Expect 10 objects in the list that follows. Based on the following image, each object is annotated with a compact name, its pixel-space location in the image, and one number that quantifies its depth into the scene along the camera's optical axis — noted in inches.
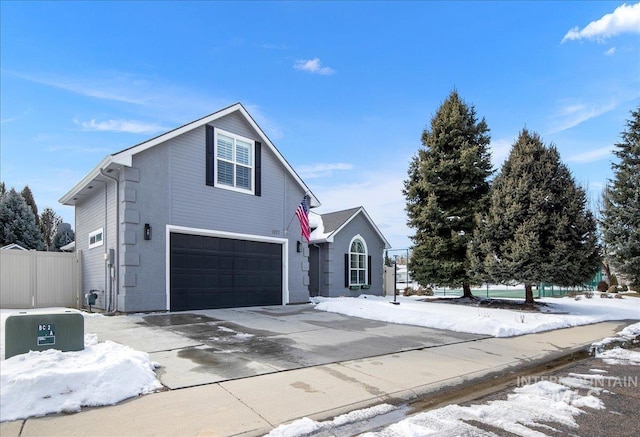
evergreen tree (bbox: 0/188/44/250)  1112.2
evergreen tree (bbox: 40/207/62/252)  1443.2
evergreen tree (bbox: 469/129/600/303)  557.6
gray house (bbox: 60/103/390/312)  438.9
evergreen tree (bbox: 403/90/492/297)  697.6
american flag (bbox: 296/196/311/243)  580.1
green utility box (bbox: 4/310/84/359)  191.3
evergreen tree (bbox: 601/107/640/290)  594.2
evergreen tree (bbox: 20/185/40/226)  1357.0
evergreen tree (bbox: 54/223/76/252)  1207.6
